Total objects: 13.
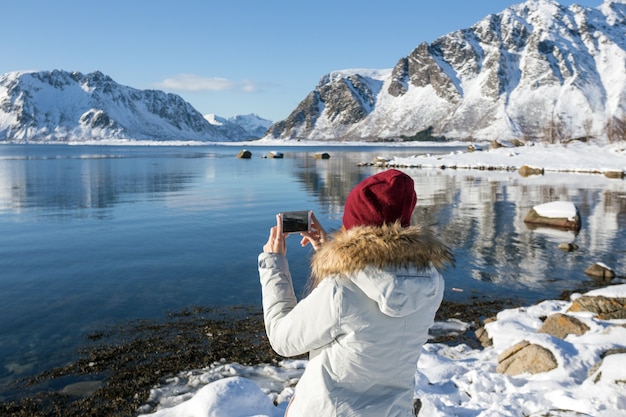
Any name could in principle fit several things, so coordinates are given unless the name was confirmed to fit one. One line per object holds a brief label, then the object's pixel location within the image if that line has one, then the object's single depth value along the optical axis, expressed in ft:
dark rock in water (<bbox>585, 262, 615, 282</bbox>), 49.11
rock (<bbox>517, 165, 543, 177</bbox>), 180.61
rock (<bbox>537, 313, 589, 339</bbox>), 29.99
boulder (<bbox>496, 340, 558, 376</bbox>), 24.23
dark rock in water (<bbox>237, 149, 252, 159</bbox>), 332.92
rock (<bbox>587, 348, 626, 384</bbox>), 20.75
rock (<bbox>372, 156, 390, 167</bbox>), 245.30
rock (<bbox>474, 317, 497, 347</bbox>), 32.60
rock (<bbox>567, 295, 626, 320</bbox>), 32.86
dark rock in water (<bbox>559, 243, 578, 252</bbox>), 60.85
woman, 8.79
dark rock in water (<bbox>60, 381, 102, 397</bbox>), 26.10
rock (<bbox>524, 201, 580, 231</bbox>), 75.00
